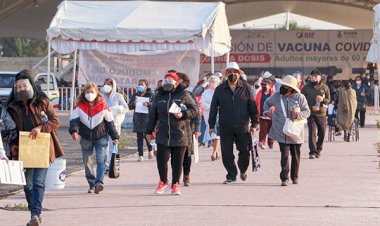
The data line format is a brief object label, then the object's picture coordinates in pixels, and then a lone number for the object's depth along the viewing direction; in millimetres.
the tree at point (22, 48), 114562
